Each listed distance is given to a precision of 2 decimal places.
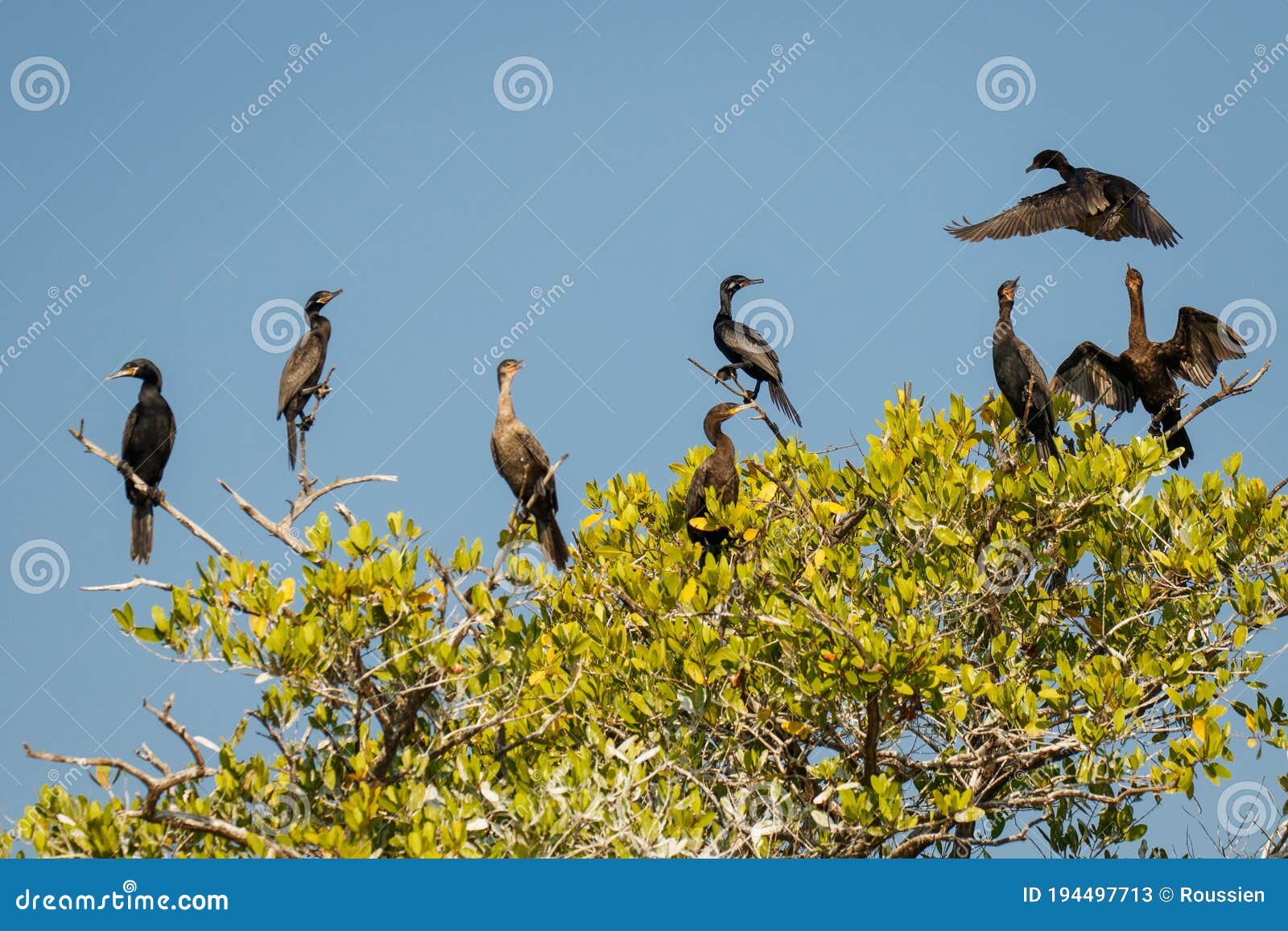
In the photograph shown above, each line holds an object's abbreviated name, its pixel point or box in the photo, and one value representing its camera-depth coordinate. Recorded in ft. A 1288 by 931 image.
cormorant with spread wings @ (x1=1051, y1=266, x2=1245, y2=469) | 56.85
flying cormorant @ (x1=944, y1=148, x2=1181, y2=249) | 59.62
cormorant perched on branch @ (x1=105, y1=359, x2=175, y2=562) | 58.54
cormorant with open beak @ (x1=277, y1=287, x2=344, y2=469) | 58.03
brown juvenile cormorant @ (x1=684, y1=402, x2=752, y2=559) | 49.14
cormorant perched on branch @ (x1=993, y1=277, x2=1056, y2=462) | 50.21
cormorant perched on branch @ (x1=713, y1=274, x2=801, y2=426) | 62.13
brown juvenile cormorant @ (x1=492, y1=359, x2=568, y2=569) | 49.96
